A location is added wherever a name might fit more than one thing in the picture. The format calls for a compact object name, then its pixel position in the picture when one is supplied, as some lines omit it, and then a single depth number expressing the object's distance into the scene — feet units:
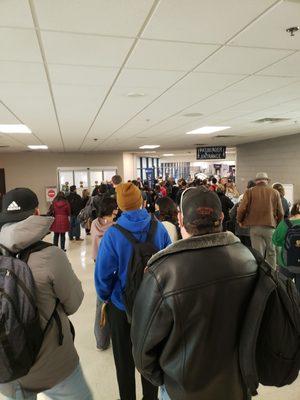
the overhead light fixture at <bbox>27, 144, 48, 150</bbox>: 30.75
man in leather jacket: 3.53
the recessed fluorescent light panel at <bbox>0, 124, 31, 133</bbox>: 17.58
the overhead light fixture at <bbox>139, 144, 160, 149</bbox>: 35.50
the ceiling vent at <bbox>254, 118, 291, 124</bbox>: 18.19
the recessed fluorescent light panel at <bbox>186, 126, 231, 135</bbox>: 20.87
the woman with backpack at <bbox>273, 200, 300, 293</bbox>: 9.55
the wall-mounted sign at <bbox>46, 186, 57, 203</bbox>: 40.81
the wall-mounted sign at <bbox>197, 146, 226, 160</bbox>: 36.94
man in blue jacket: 5.99
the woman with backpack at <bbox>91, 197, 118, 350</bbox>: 9.29
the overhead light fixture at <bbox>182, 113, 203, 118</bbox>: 15.52
